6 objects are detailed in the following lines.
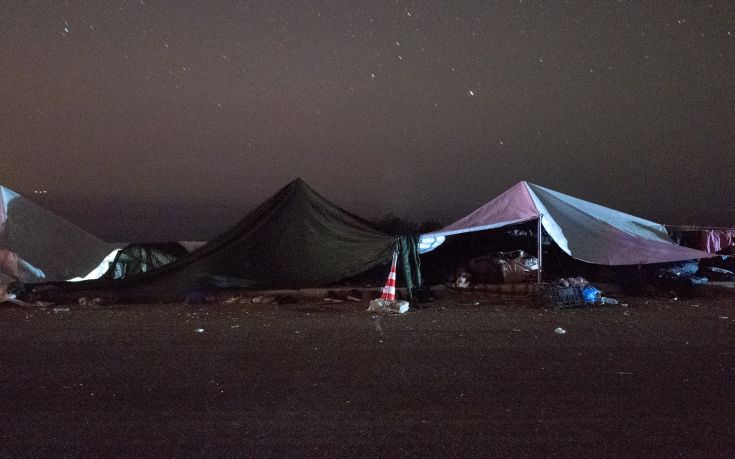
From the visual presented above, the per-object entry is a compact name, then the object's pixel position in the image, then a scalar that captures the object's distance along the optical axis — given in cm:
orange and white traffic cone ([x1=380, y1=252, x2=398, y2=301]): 1020
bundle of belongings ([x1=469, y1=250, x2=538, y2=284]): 1142
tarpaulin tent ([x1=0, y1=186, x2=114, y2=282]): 1112
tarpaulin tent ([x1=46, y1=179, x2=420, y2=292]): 1104
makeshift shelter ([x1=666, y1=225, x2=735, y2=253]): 1381
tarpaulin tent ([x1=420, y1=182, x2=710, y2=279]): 1126
